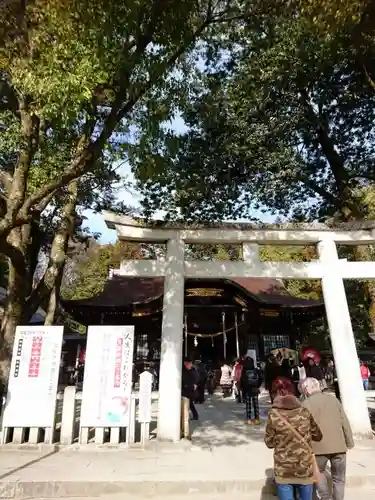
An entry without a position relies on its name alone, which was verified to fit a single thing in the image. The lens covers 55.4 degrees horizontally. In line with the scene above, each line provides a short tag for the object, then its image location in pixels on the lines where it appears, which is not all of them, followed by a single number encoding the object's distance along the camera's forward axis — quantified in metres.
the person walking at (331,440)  3.70
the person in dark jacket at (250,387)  8.06
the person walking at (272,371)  9.09
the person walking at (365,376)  11.51
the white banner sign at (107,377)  6.60
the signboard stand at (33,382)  6.52
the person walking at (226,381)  13.59
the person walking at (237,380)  11.59
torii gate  7.08
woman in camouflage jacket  3.22
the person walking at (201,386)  11.59
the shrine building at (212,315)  15.59
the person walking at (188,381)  8.54
